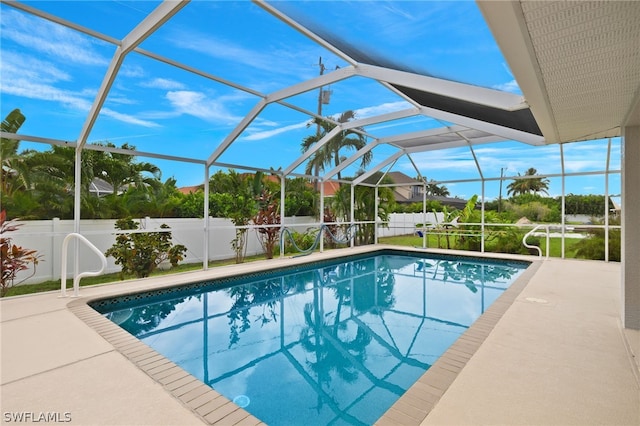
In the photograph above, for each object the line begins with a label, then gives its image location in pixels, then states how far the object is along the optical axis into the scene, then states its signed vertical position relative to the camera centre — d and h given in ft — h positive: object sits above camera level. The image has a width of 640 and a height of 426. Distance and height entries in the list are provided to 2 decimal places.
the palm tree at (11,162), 25.75 +4.10
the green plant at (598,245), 30.22 -2.58
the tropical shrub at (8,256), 18.19 -2.34
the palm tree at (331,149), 37.11 +7.57
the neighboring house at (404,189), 42.98 +4.14
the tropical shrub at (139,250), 24.50 -2.66
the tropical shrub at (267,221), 33.36 -0.53
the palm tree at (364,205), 42.29 +1.50
